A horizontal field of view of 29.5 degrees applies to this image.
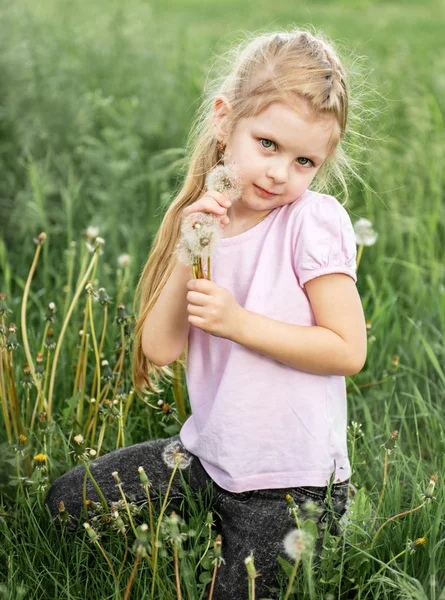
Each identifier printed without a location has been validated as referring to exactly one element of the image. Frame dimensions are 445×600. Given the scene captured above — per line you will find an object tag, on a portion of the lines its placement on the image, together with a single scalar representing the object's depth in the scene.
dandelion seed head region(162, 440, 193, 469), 2.15
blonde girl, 1.86
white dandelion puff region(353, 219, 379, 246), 2.69
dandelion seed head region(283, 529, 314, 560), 1.52
